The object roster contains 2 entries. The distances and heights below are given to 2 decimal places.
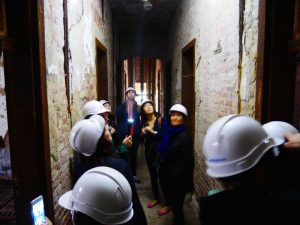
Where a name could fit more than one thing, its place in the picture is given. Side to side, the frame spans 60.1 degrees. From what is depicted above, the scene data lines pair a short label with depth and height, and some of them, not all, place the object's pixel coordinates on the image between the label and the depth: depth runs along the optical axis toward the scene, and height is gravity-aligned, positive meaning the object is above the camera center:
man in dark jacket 5.01 -0.69
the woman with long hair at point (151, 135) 4.25 -0.81
